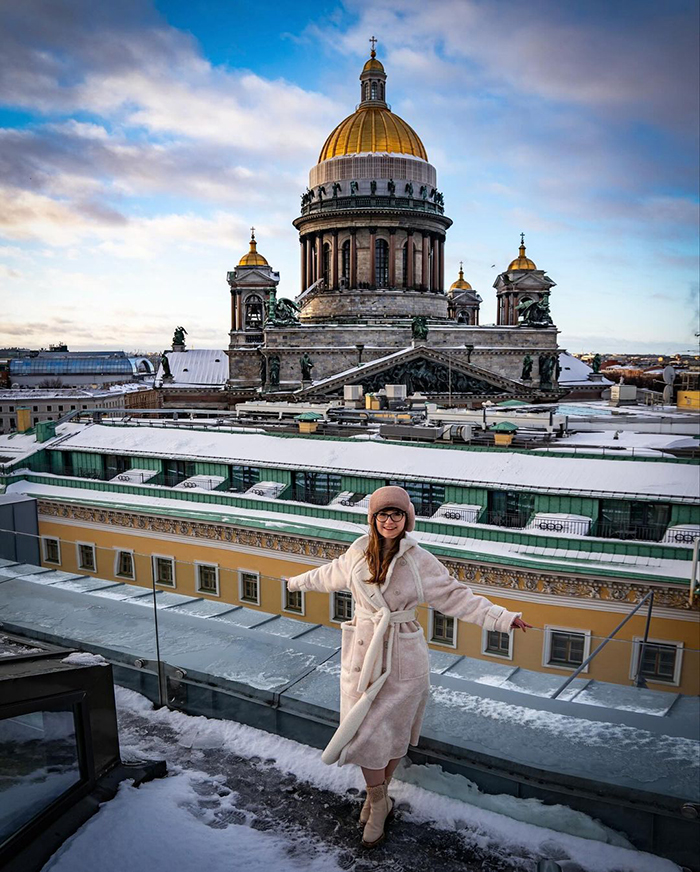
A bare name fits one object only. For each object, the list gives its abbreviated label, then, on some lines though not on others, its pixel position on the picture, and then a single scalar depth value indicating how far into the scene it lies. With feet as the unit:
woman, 13.93
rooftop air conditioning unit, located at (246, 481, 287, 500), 68.95
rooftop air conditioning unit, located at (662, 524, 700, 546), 52.60
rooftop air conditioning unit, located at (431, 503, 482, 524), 59.93
